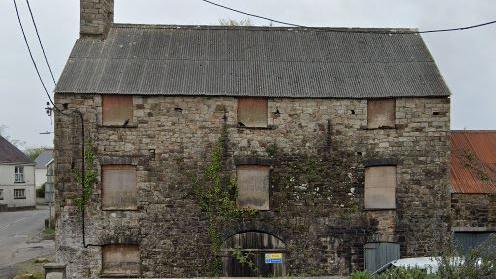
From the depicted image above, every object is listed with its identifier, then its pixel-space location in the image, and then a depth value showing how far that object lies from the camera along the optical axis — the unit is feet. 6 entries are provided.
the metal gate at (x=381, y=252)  56.70
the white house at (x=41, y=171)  213.25
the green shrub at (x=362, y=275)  31.81
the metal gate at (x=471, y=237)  57.31
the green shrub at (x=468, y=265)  28.32
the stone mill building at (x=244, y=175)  56.13
